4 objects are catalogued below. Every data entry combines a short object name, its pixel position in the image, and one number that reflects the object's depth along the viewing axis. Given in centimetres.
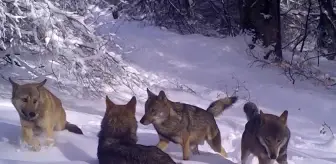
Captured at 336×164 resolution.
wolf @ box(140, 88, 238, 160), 641
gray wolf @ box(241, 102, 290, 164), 599
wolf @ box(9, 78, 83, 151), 583
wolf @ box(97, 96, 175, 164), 477
